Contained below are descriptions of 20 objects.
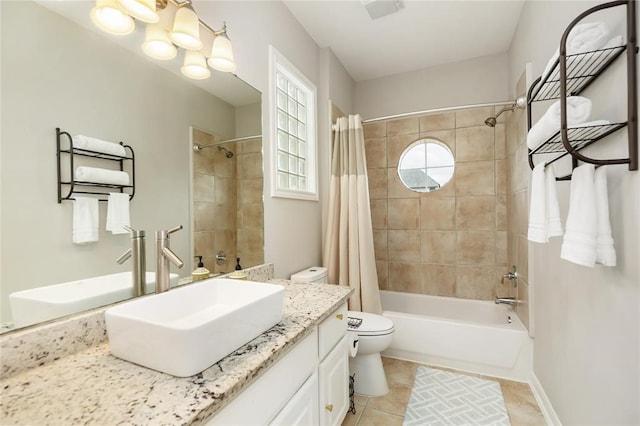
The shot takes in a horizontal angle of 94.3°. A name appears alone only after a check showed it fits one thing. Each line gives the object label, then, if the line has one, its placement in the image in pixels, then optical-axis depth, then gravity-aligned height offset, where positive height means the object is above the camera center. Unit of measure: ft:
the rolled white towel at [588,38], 3.13 +1.87
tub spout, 7.82 -2.40
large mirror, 2.62 +0.95
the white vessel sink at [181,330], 2.34 -1.06
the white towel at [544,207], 3.82 +0.05
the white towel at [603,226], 3.11 -0.17
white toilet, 6.19 -3.12
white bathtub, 6.74 -3.20
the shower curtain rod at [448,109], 7.82 +2.84
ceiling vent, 6.62 +4.70
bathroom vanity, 1.98 -1.31
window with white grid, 6.63 +2.06
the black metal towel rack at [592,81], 2.90 +1.54
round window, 9.71 +1.55
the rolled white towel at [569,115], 3.26 +1.08
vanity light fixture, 3.36 +2.40
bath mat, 5.57 -3.90
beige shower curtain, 7.94 -0.29
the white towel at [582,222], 3.11 -0.12
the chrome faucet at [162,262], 3.80 -0.62
